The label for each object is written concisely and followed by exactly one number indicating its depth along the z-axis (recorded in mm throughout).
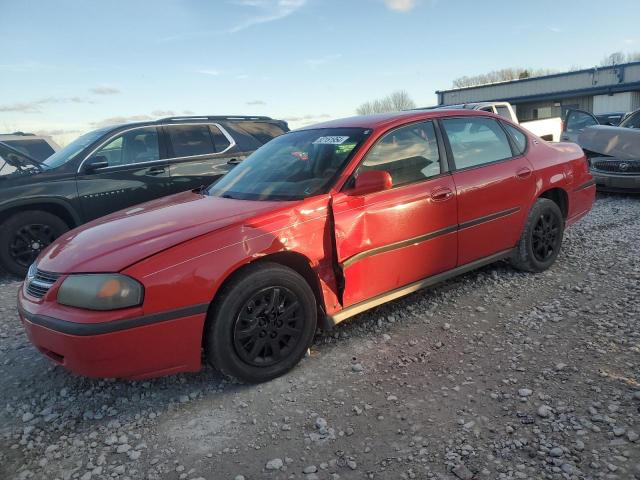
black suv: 5383
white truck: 10469
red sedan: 2543
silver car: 7238
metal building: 31297
